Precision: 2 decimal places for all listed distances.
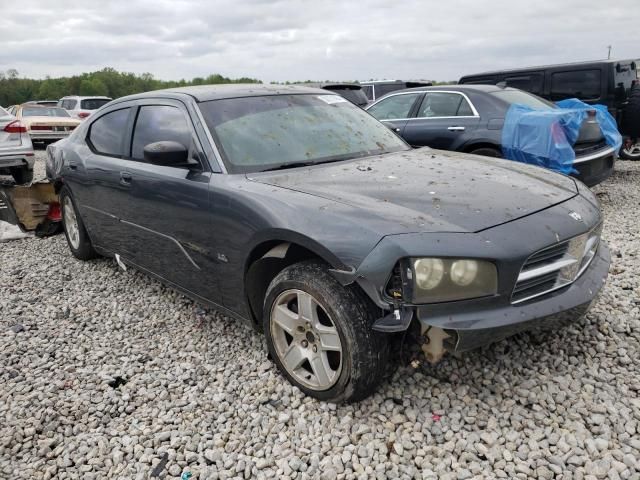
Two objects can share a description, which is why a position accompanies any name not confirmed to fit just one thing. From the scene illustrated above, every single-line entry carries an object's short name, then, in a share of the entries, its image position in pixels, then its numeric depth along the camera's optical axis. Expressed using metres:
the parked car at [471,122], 6.13
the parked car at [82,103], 18.96
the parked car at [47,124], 15.53
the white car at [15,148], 8.81
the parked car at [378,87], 15.09
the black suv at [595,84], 8.30
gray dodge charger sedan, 2.22
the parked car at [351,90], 11.37
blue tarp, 5.81
